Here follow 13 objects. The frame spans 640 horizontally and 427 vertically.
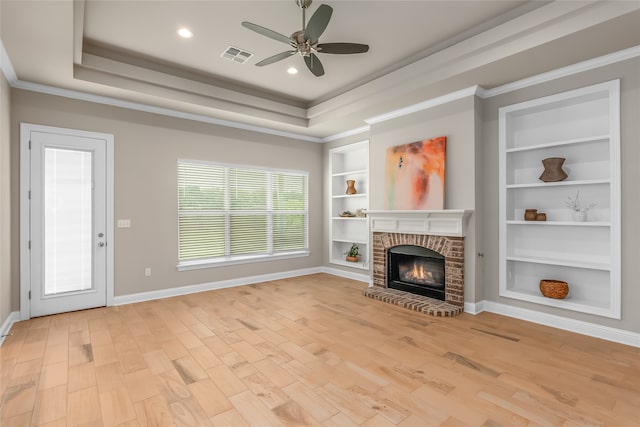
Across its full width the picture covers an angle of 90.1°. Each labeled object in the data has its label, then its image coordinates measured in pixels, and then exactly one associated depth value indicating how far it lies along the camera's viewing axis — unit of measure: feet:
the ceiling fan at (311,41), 8.61
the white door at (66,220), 13.25
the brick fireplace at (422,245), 14.14
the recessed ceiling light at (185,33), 11.19
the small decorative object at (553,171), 12.17
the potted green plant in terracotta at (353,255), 20.89
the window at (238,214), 17.51
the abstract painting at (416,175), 14.82
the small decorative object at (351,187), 21.03
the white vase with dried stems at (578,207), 11.94
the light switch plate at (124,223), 15.25
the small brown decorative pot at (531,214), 12.92
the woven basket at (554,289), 12.10
